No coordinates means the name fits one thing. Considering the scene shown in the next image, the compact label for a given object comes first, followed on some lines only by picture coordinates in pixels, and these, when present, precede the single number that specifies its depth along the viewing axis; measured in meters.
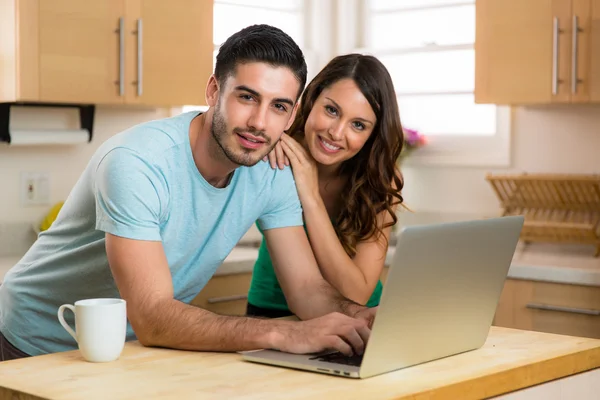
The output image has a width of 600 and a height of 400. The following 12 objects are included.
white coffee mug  1.50
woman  2.37
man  1.63
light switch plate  3.57
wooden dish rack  3.60
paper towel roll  3.36
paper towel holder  3.38
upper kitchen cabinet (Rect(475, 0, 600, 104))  3.43
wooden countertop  1.33
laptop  1.41
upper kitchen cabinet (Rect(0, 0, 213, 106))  3.19
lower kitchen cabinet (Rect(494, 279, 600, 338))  3.20
